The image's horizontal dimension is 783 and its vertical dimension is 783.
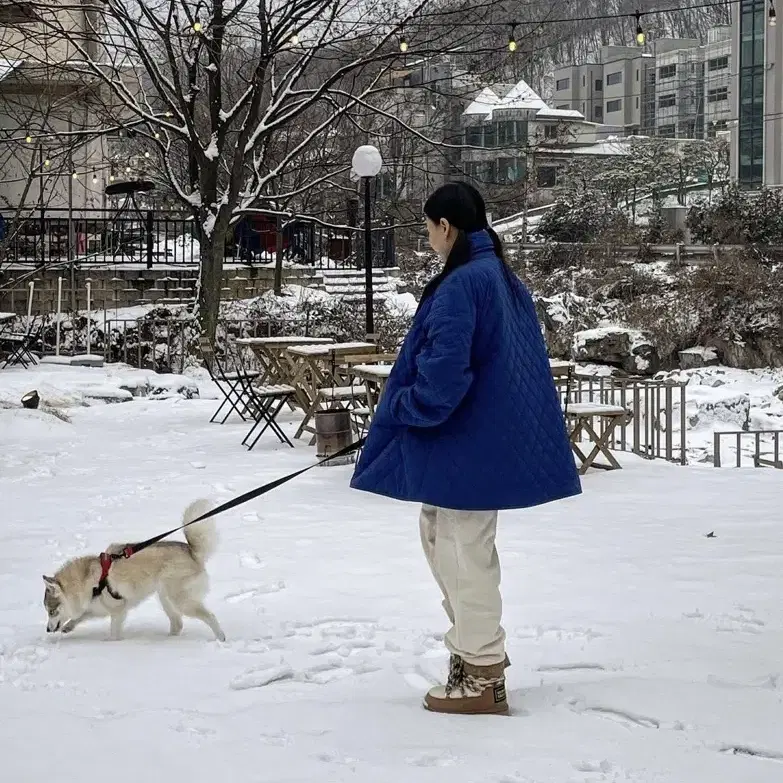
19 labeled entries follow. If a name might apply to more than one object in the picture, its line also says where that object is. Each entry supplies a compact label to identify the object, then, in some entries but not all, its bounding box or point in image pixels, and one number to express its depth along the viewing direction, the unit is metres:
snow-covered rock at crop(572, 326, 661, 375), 25.52
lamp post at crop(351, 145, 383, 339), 12.74
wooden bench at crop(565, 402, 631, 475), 8.90
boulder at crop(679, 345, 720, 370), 25.73
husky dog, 4.62
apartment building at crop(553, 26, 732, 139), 63.84
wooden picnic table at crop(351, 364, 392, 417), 8.65
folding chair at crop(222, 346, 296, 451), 10.27
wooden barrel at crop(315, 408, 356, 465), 9.27
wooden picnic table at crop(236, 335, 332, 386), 12.17
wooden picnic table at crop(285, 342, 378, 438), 10.28
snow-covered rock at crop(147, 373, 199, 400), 14.75
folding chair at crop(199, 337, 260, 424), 11.56
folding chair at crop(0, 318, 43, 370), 16.80
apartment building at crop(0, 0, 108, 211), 12.51
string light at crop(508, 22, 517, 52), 15.66
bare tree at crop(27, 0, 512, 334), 16.88
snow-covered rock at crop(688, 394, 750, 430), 20.20
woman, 3.49
